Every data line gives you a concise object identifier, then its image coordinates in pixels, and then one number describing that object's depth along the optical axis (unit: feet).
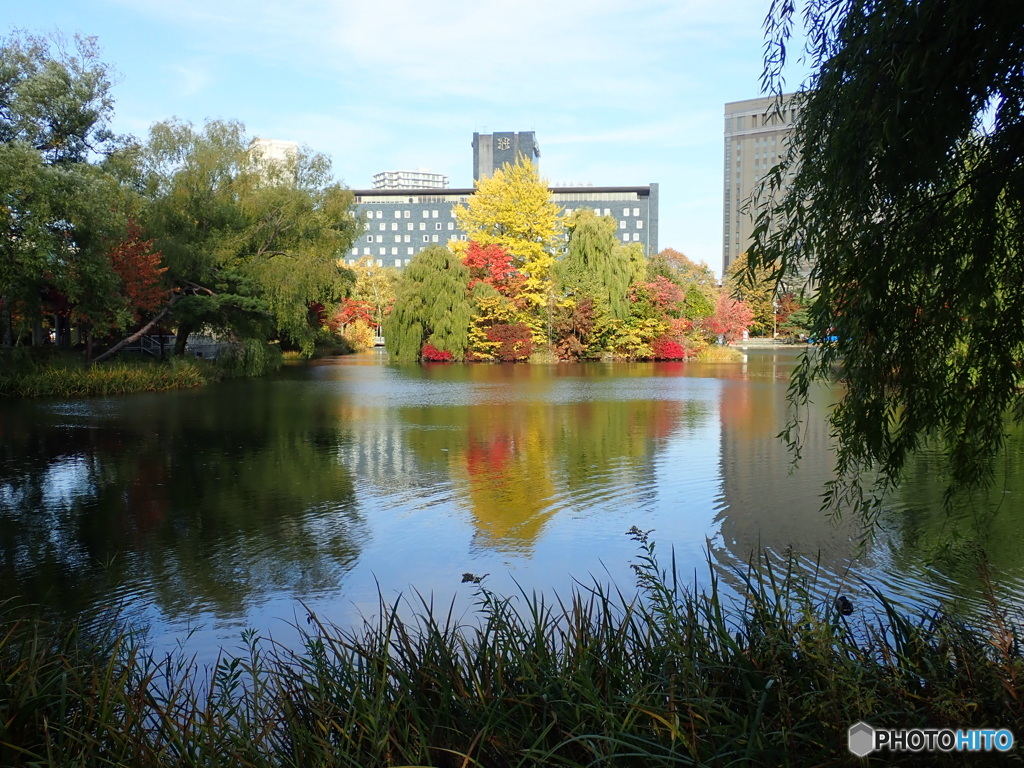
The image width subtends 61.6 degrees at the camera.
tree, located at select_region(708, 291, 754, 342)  155.43
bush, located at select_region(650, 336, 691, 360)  126.93
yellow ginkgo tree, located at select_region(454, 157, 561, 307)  137.08
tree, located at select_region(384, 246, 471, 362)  123.75
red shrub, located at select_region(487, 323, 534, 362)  124.47
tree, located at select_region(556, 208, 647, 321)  124.77
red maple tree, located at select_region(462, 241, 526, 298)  131.34
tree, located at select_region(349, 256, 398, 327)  185.78
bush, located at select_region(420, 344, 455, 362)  123.75
